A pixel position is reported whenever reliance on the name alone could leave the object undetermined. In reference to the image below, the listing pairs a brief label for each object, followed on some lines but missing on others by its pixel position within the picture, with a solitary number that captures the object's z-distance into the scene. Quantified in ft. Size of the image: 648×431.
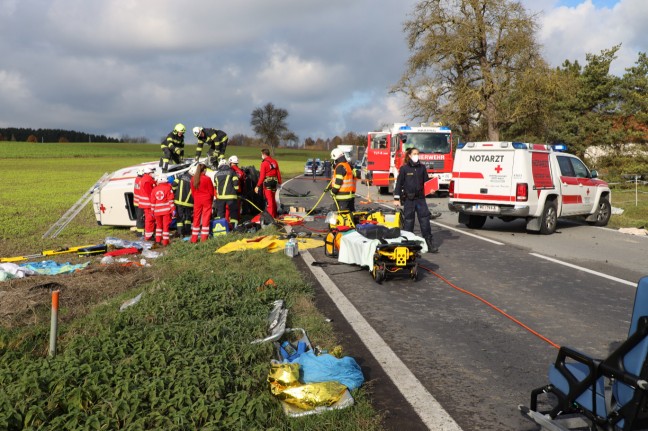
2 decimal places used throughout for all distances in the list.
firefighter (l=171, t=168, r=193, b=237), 40.86
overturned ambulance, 44.93
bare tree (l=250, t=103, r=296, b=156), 352.69
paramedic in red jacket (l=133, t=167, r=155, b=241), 40.01
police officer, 34.53
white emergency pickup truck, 41.63
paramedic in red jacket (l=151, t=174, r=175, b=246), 38.55
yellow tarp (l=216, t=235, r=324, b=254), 33.17
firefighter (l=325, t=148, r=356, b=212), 35.04
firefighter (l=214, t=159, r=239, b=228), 41.65
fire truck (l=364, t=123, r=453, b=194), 80.43
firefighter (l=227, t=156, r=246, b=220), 43.53
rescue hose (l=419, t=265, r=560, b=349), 17.87
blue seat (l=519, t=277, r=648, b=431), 8.59
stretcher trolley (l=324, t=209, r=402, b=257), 32.45
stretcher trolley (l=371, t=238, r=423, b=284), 25.84
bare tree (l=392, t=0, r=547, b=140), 112.47
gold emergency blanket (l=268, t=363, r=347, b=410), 12.32
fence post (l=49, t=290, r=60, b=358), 14.32
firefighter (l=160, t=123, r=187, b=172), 48.03
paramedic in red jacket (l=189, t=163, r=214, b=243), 37.83
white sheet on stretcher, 26.55
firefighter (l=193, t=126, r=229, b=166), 49.83
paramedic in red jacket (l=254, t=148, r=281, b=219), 47.06
